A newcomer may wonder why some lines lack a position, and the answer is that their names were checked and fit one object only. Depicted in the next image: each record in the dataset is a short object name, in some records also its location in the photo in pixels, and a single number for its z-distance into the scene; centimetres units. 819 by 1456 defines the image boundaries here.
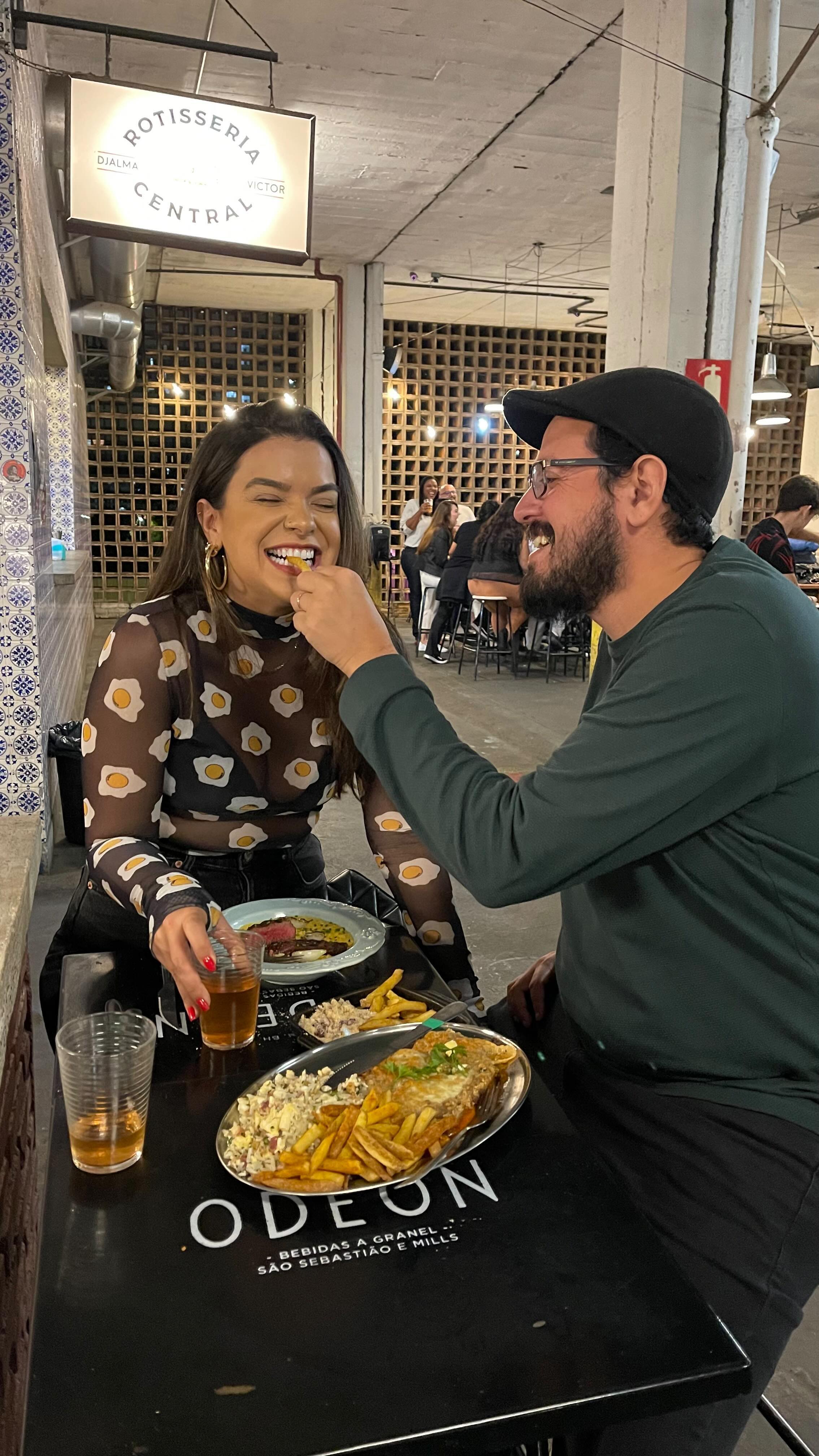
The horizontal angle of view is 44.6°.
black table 66
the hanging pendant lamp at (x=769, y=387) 870
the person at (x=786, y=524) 609
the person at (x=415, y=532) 1034
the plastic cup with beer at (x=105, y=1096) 89
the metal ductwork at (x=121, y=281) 724
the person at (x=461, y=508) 955
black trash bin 395
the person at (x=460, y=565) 844
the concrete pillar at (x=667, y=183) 383
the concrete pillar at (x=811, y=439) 1185
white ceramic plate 125
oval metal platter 92
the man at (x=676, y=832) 105
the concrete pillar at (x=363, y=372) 999
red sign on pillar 397
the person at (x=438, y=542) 938
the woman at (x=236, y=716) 157
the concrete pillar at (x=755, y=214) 387
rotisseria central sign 400
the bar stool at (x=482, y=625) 848
